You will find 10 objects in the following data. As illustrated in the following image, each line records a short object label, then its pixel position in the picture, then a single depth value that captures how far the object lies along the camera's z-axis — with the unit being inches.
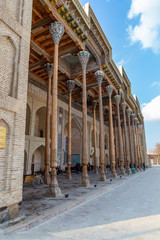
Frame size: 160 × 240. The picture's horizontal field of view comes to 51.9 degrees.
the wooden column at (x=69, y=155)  403.7
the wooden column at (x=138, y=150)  911.7
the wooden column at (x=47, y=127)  330.6
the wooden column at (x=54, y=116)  215.2
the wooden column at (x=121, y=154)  545.1
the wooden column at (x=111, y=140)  453.8
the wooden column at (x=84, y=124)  296.3
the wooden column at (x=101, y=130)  374.6
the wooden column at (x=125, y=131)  637.3
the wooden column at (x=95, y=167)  573.0
